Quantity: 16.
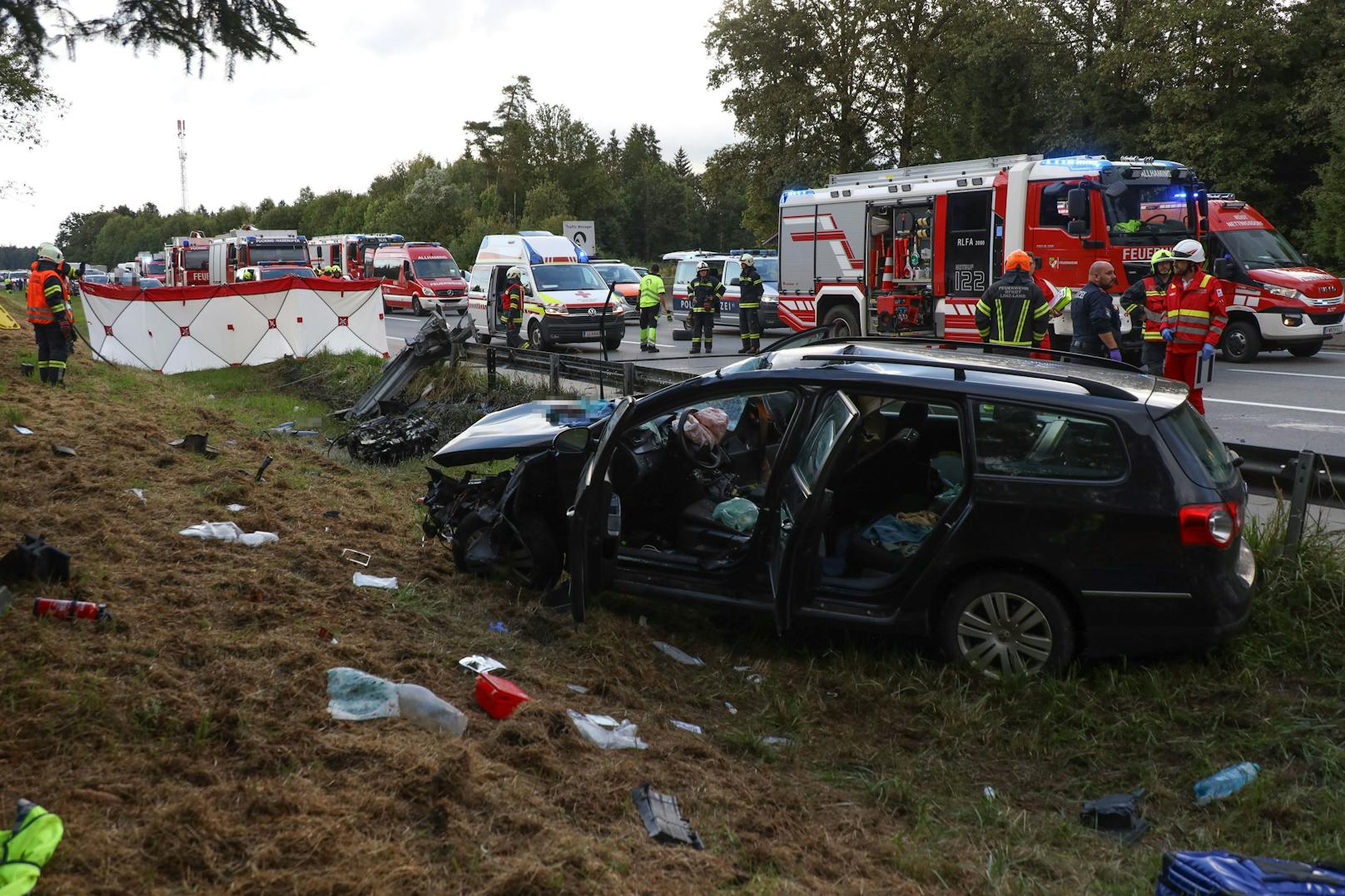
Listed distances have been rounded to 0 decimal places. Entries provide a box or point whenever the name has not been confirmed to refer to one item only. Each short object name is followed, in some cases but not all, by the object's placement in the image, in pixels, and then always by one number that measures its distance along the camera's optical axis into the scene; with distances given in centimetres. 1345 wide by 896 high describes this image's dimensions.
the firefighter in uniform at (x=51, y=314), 1280
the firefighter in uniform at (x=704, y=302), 1927
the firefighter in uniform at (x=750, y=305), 1903
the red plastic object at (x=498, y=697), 439
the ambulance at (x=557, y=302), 2045
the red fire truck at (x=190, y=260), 3647
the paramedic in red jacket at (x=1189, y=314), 923
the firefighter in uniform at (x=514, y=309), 2063
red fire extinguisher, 479
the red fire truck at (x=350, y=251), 3781
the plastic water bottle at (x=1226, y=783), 405
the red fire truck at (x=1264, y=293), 1600
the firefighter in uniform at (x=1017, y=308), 974
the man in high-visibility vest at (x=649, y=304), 2028
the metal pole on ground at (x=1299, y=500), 556
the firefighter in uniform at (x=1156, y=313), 971
